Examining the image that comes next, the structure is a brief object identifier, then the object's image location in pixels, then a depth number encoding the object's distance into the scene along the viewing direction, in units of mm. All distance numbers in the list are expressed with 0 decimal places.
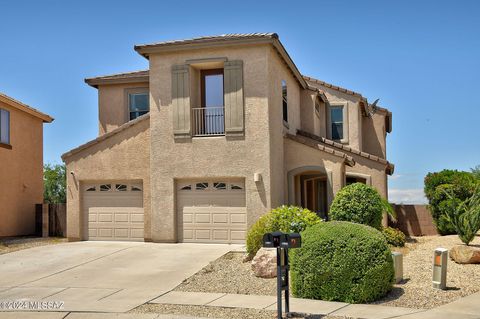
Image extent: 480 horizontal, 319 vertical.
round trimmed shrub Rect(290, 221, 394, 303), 11148
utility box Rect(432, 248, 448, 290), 12086
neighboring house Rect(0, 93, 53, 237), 24266
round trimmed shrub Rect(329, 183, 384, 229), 17469
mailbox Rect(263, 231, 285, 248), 9969
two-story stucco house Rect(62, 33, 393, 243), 18734
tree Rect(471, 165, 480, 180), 43184
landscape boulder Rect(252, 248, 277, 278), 13516
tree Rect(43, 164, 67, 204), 42500
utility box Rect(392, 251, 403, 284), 12694
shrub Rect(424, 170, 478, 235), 22031
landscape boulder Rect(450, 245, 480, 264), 14539
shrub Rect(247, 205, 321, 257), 15203
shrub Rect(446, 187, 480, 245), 15672
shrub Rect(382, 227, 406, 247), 18453
